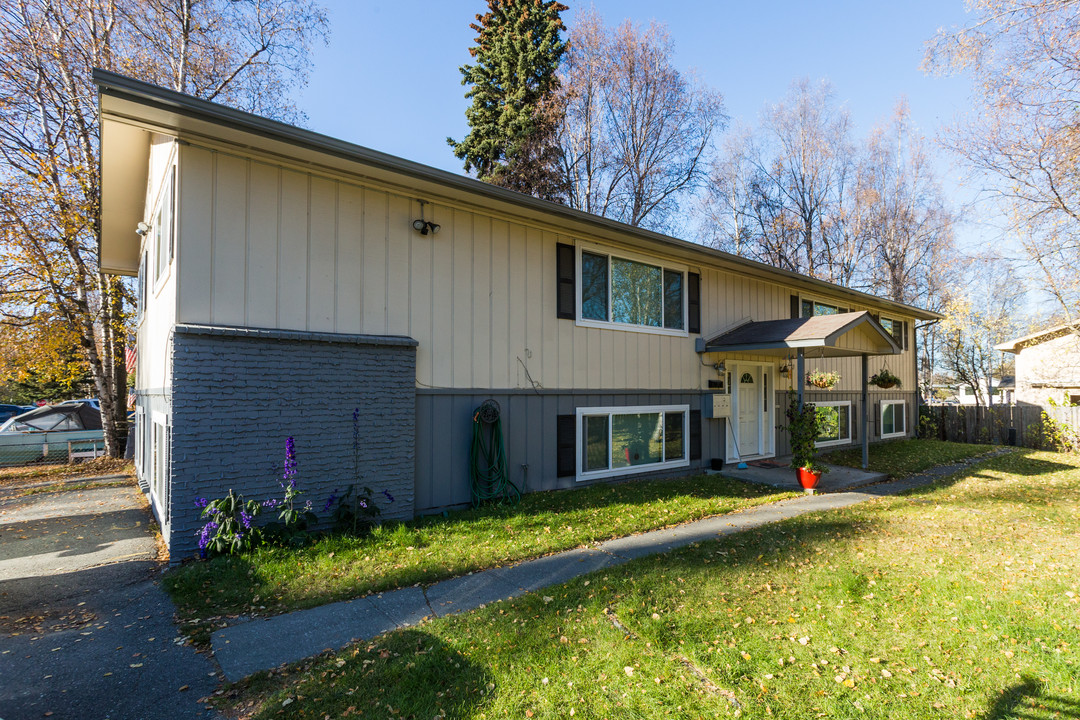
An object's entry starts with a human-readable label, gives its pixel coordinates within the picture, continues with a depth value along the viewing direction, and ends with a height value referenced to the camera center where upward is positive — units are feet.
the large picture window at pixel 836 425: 41.09 -3.58
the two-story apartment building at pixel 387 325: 16.01 +2.57
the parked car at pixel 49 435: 36.09 -3.64
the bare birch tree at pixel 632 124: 54.60 +28.62
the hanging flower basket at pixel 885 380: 40.73 +0.10
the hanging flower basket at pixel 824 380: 36.24 +0.11
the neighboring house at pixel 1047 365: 53.78 +1.78
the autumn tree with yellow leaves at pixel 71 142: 37.27 +19.32
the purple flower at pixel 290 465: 16.57 -2.61
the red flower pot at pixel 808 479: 26.86 -5.11
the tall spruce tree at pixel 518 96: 54.80 +31.29
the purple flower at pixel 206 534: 15.17 -4.46
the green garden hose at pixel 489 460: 21.65 -3.27
